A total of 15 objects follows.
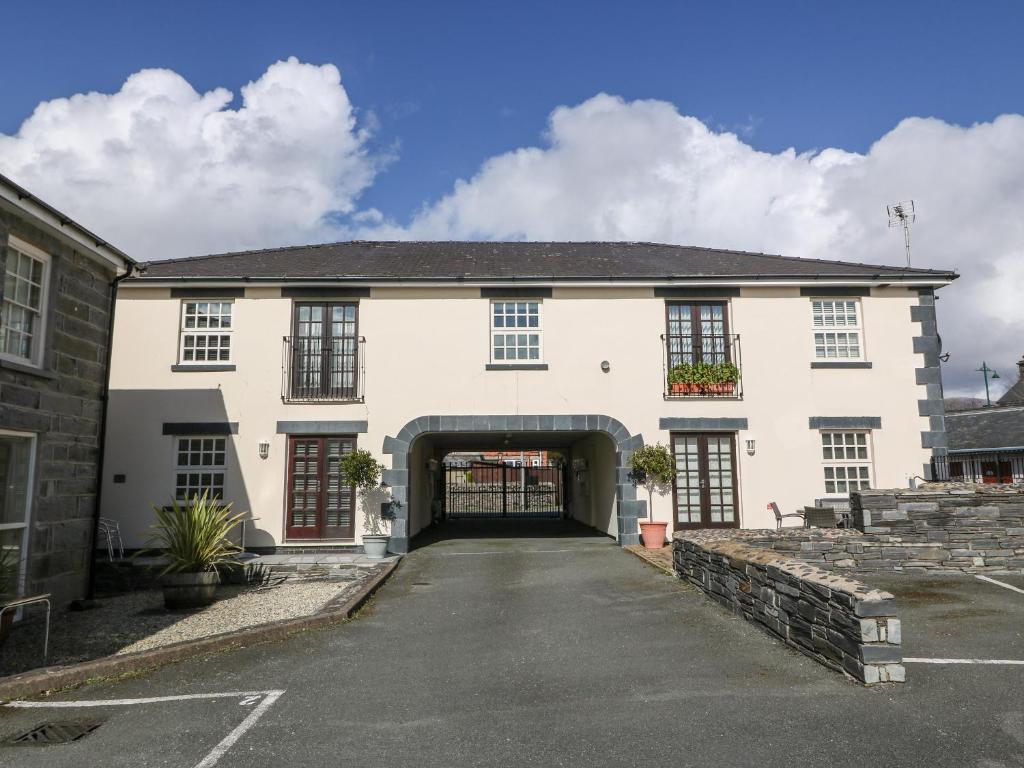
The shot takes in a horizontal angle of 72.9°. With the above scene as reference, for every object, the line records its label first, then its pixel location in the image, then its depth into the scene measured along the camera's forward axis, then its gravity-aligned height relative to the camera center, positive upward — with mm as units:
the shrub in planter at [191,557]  9516 -1050
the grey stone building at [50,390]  8312 +1164
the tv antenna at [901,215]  17500 +6639
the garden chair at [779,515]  13766 -689
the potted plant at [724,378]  14969 +2190
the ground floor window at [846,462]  14828 +391
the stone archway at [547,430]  14367 +1017
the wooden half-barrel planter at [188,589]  9492 -1475
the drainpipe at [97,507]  9578 -379
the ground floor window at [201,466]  14352 +304
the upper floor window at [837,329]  15312 +3320
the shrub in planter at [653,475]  14016 +113
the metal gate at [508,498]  25609 -822
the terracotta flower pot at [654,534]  14000 -1083
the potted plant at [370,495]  13656 -294
